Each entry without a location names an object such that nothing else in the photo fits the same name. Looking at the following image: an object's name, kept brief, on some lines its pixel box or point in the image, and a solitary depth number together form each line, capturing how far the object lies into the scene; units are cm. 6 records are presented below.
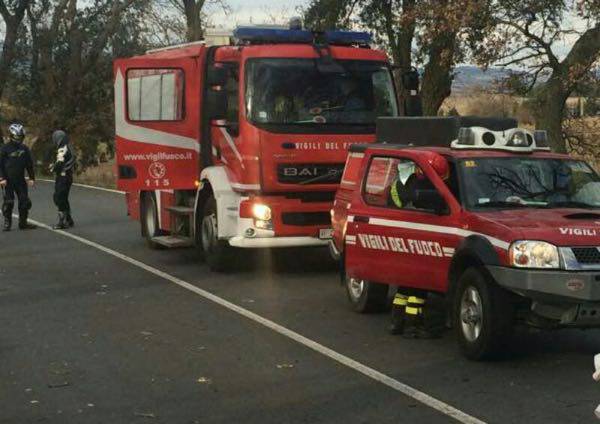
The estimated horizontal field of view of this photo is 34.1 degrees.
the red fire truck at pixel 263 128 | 1168
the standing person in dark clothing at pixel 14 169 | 1783
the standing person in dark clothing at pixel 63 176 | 1728
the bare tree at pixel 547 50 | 1841
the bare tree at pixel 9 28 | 4488
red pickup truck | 689
